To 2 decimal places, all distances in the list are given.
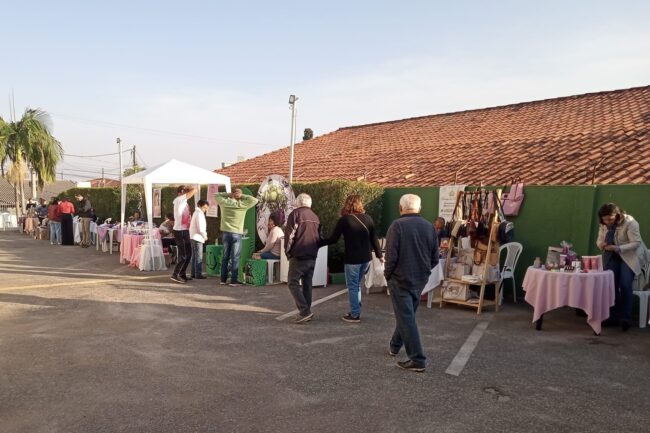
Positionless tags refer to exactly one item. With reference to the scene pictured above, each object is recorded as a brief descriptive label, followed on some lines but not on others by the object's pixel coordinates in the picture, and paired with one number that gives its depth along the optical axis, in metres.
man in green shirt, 9.23
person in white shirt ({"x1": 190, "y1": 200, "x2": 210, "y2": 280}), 9.40
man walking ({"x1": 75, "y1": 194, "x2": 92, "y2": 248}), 17.00
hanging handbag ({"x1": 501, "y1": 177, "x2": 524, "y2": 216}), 8.74
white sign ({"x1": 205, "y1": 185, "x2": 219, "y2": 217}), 13.34
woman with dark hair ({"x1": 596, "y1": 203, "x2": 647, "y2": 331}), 6.44
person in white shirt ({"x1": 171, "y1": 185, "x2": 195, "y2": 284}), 9.59
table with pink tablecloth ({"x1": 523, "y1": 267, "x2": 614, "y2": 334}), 6.19
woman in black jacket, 6.53
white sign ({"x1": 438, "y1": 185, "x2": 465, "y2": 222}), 9.52
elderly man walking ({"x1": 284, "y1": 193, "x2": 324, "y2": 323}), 6.55
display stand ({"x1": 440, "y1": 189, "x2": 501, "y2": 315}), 7.48
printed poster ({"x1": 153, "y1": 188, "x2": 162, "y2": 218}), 16.66
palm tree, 25.08
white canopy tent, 11.33
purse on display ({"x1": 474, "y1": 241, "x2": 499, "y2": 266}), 7.68
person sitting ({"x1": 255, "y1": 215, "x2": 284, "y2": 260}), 9.76
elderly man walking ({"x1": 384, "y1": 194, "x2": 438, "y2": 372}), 4.75
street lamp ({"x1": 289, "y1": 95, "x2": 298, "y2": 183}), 12.18
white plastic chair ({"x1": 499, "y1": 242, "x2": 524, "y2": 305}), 8.32
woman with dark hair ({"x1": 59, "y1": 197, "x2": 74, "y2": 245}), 17.31
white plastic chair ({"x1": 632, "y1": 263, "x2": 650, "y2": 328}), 6.65
